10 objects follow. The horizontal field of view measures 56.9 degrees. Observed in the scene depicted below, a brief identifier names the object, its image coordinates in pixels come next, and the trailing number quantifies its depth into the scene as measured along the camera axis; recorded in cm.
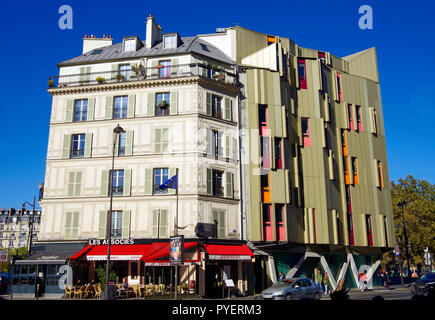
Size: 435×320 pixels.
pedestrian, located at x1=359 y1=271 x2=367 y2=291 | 3203
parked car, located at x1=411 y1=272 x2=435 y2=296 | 1876
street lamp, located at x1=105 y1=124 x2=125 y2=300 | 2234
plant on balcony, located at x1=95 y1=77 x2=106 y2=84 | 3178
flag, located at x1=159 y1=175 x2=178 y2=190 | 2597
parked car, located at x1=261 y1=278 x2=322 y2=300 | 1881
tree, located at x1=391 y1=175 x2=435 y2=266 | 4844
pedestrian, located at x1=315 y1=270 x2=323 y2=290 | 3167
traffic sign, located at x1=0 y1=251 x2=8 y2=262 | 2178
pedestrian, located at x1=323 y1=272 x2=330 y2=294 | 3034
